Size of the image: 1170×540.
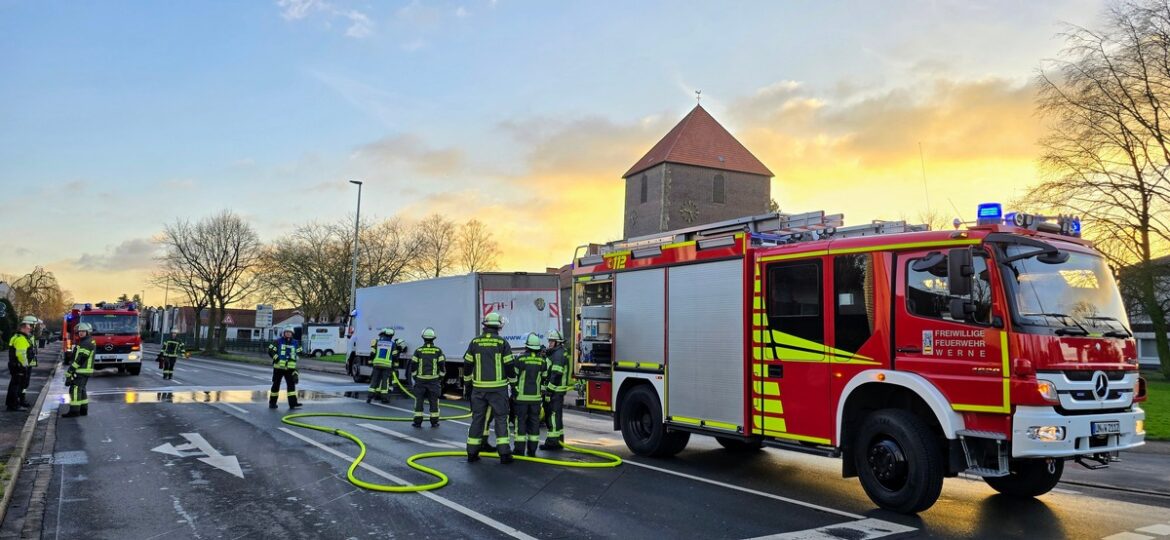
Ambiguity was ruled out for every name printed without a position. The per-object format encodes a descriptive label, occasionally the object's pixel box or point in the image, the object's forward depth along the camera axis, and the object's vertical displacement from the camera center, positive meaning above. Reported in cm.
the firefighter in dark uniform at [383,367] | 1755 -95
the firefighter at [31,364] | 1443 -76
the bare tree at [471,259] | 6844 +617
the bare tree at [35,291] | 7519 +340
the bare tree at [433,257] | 6075 +579
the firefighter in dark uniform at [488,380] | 954 -66
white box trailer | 1834 +51
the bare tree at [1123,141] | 2741 +704
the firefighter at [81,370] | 1362 -82
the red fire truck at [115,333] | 2528 -27
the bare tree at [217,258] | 5238 +470
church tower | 6619 +1318
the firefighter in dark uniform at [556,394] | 1072 -93
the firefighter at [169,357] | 2489 -104
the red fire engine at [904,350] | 646 -19
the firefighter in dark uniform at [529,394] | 993 -87
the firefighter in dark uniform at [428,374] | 1314 -82
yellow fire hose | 770 -162
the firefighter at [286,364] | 1561 -78
